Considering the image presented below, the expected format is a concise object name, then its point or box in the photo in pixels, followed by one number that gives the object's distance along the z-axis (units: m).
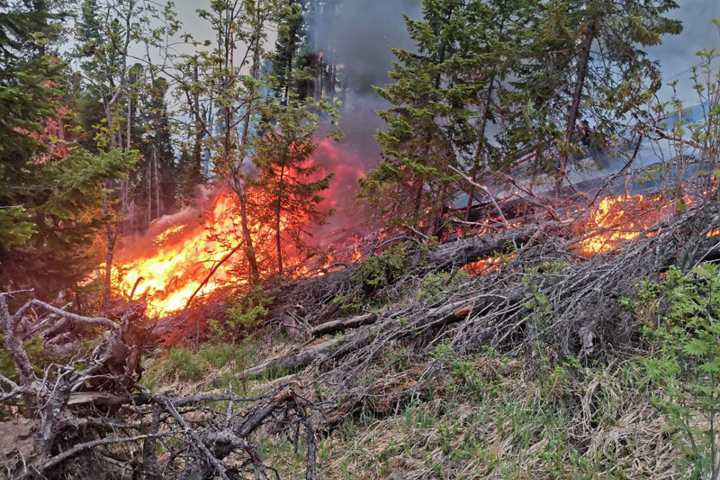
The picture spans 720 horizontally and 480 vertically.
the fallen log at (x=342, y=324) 5.91
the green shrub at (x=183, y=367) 6.33
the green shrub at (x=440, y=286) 5.01
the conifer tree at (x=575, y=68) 10.64
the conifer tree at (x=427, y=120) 10.83
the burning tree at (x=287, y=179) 9.65
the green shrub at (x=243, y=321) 7.60
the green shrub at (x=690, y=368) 1.81
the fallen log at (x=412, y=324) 4.50
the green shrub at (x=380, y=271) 7.71
